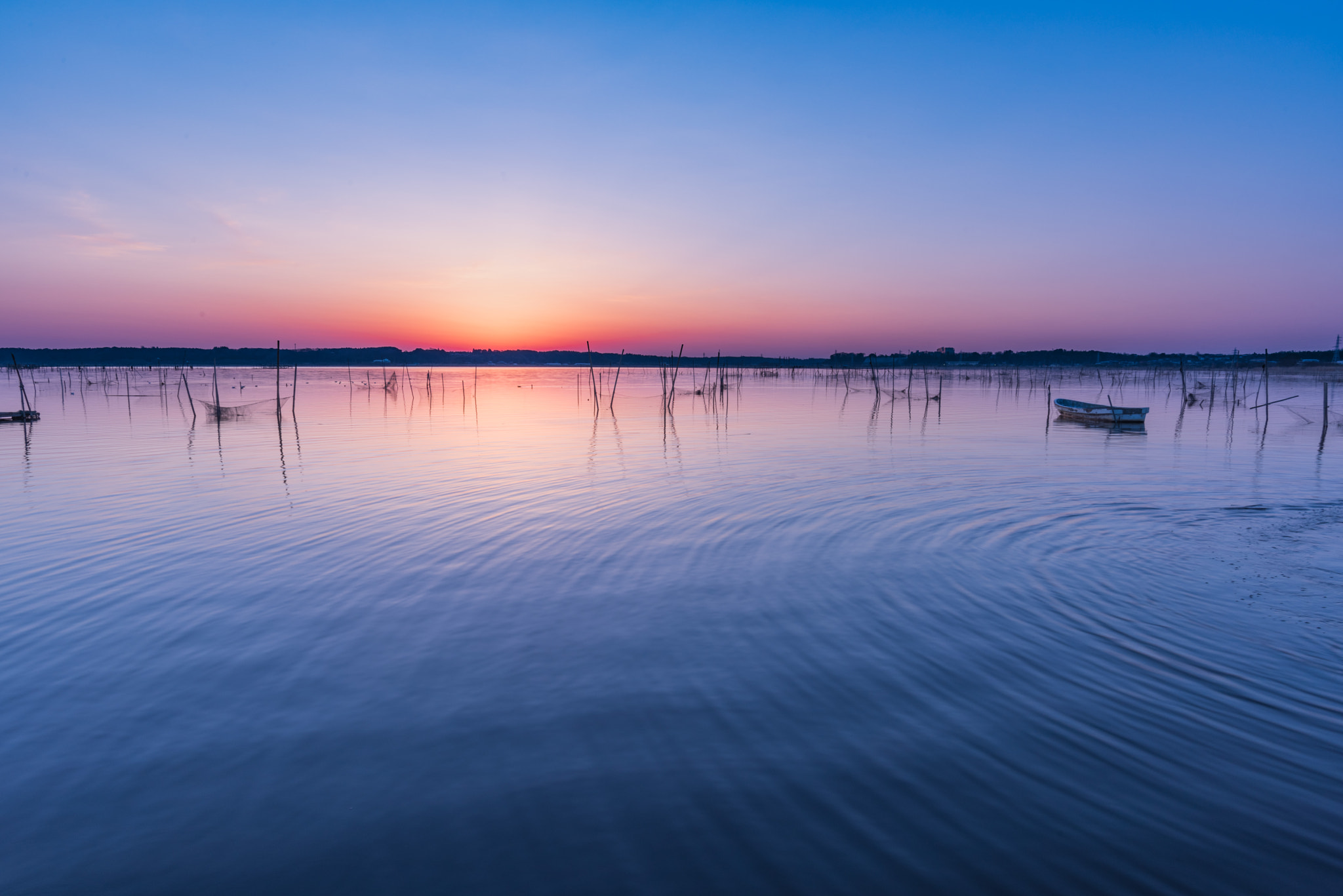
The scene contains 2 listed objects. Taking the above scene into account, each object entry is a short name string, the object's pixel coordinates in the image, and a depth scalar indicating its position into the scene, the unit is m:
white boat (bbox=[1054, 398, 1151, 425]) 21.75
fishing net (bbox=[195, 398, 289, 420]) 24.51
